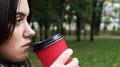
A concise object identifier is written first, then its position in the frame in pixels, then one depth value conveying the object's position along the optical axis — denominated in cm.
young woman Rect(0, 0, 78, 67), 129
